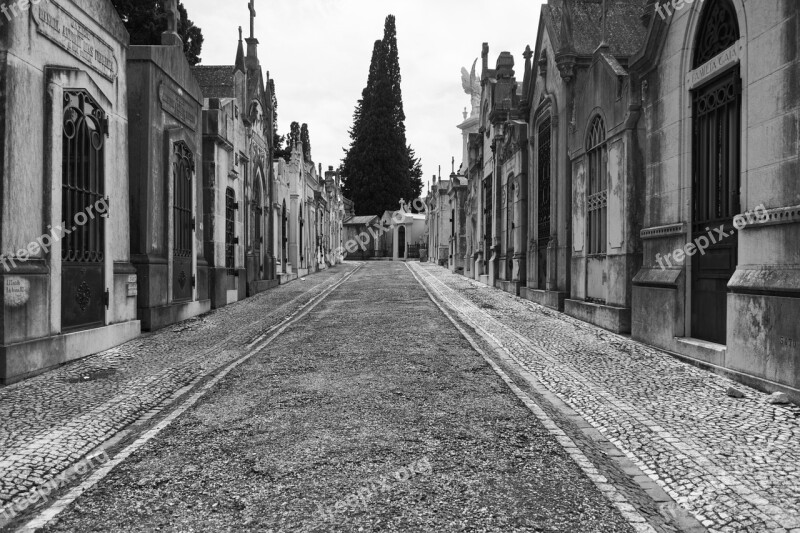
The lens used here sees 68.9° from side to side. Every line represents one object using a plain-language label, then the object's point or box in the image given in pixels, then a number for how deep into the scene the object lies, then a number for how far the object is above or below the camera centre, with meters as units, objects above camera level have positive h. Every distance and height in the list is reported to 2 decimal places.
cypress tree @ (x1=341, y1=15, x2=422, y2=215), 69.12 +13.89
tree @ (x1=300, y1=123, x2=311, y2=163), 39.43 +8.65
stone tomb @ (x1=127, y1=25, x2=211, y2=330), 9.87 +1.43
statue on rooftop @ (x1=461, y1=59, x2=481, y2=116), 62.14 +18.77
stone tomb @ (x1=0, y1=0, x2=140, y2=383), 6.31 +0.91
